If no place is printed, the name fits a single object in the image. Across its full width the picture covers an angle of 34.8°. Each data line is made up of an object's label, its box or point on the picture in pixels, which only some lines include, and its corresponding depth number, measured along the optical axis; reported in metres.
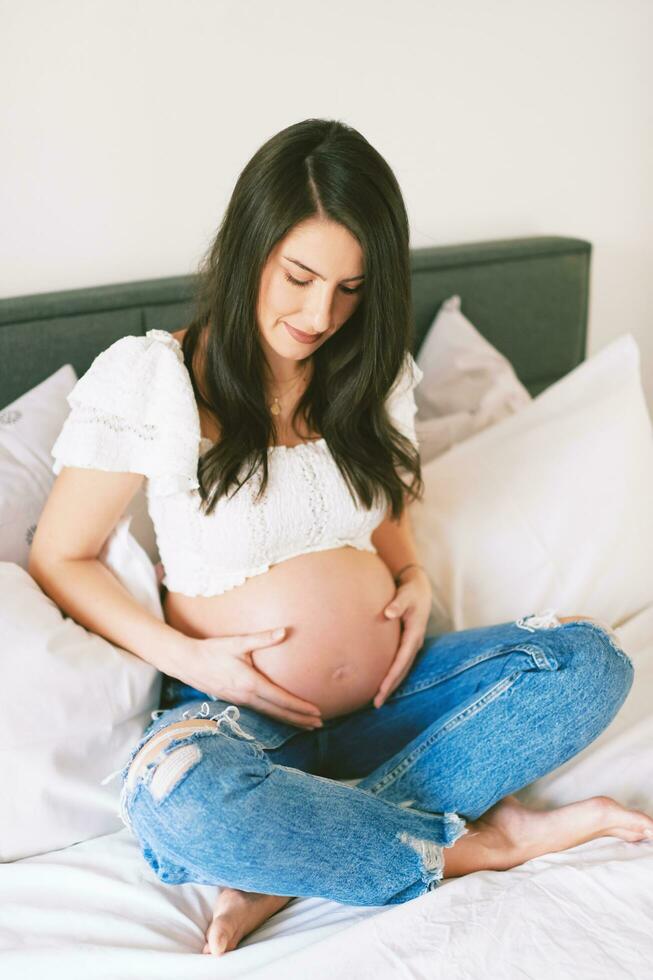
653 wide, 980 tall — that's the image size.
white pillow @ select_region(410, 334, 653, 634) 1.65
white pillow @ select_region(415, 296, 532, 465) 1.95
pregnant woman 1.13
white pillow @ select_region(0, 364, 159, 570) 1.36
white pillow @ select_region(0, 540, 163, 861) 1.16
